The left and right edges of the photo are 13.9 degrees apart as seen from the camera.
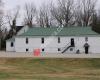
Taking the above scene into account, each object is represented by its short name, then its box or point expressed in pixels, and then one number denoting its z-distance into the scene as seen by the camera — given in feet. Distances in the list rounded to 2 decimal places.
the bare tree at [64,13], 387.34
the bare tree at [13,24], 409.08
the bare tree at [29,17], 430.98
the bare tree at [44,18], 419.74
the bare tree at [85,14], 392.82
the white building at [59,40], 295.89
